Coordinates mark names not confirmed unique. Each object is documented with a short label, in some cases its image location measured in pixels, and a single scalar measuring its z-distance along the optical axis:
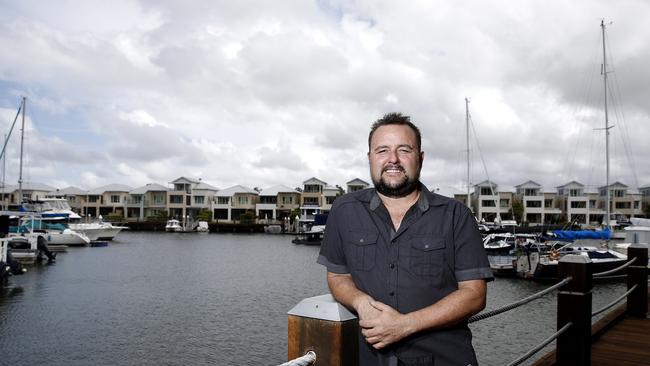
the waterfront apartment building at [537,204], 87.62
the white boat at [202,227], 86.25
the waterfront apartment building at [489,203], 86.69
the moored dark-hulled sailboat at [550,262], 27.02
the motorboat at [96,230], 55.57
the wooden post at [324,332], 2.00
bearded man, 2.15
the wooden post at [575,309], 4.29
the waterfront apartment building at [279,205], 93.94
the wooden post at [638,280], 6.55
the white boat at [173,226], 84.56
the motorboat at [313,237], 61.83
